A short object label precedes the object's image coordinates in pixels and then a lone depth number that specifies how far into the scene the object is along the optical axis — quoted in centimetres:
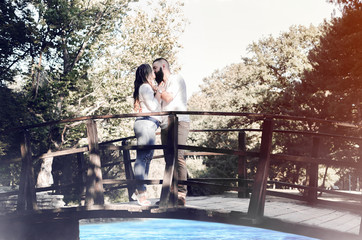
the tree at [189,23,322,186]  2303
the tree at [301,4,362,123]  1592
